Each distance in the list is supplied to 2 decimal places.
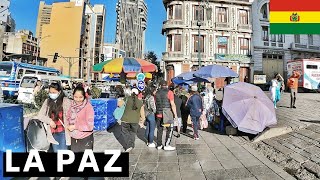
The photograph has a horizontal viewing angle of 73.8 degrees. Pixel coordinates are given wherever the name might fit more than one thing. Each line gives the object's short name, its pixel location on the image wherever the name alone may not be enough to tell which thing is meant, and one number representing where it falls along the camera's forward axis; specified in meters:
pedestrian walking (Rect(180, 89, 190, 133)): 7.55
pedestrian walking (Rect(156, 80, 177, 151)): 5.39
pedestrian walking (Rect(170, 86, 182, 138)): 6.91
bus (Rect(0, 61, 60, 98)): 14.32
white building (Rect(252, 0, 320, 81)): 26.96
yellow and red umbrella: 7.91
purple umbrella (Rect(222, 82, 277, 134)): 6.19
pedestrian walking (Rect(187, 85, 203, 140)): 6.58
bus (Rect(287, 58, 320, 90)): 20.60
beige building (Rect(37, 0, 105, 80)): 53.22
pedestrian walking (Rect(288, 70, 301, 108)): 9.60
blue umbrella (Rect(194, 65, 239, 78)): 9.52
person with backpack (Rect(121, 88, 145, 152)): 5.31
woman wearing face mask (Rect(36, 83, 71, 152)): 3.37
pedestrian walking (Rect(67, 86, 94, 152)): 3.13
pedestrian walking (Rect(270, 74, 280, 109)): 9.70
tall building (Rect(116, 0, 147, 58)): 82.32
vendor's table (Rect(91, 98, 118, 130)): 7.37
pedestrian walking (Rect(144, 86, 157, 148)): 5.68
